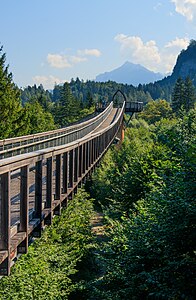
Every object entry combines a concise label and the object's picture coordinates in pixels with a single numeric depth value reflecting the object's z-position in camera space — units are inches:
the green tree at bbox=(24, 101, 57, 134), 1322.6
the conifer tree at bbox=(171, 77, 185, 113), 2913.4
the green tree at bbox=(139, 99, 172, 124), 3208.7
